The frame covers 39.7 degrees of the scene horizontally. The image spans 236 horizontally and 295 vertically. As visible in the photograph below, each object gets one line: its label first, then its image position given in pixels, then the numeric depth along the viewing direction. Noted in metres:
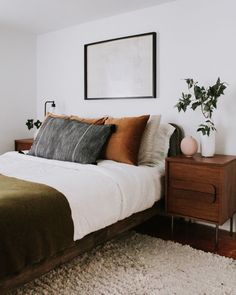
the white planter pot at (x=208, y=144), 2.83
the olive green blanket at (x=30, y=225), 1.58
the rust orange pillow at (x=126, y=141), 2.87
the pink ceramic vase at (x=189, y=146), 2.85
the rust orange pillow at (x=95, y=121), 3.21
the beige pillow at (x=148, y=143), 2.99
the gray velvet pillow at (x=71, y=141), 2.85
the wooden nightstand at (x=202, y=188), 2.56
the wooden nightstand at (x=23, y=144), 4.04
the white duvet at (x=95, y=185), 2.05
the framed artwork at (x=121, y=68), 3.38
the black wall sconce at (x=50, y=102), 4.22
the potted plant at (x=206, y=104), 2.75
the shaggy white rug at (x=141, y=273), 1.97
